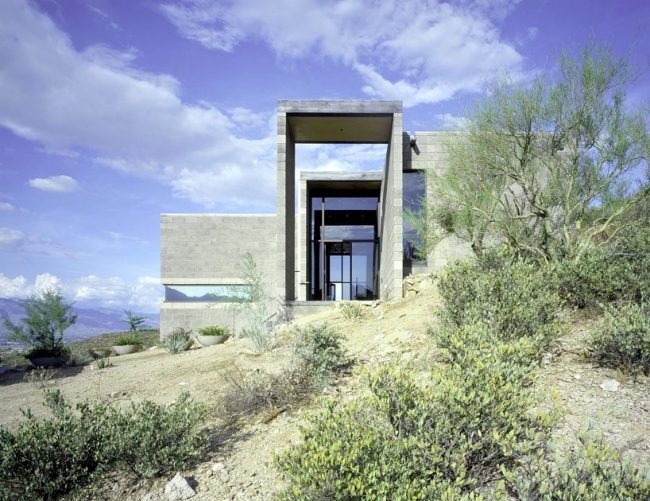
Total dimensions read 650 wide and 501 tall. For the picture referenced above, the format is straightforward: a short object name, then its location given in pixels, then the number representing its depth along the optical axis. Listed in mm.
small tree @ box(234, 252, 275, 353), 7949
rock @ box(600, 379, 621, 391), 4340
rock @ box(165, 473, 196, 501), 3398
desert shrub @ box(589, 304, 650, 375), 4461
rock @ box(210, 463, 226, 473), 3730
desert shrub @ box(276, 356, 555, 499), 2500
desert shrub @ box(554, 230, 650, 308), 6258
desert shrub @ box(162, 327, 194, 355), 11367
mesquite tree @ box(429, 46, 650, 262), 8127
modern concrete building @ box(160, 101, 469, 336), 12586
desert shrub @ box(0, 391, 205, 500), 3418
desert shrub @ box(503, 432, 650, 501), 2262
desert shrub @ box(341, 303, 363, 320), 10164
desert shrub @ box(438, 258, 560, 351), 4895
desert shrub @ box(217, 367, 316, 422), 4805
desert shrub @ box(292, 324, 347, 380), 5453
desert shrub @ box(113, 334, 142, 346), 14789
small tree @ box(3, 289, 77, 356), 11992
